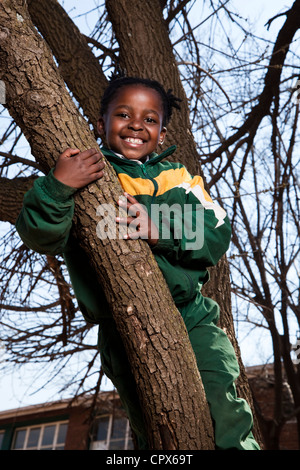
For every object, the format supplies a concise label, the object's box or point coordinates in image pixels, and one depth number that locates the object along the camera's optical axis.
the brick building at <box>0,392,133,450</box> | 14.64
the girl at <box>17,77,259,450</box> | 1.90
